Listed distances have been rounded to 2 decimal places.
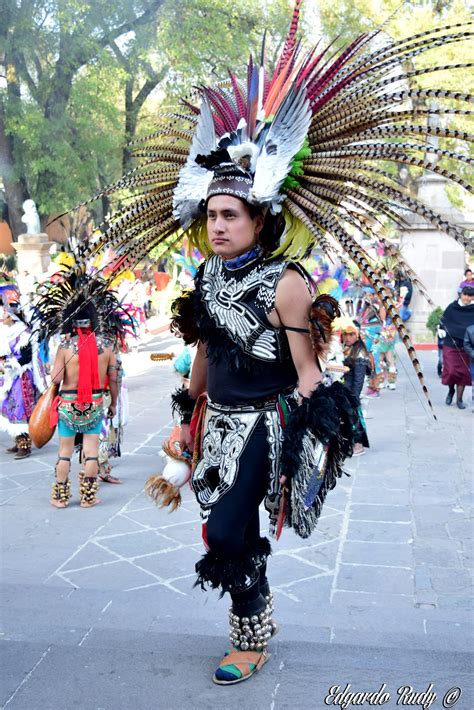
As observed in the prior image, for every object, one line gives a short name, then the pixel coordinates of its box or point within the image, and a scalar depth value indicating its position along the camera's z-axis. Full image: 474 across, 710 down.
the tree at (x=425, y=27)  18.91
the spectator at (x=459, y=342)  10.53
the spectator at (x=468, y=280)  10.75
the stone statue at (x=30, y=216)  21.21
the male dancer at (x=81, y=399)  6.30
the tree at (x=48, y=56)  19.89
